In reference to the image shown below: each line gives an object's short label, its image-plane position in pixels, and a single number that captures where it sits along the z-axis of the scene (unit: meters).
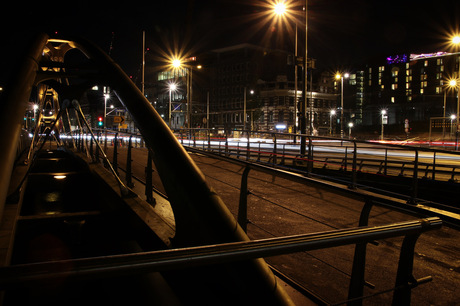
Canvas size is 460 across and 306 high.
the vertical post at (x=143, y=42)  30.22
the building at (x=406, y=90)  110.81
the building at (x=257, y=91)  85.31
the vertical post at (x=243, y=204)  4.60
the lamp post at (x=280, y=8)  21.27
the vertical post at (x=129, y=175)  7.98
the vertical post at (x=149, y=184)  6.69
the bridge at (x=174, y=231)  1.96
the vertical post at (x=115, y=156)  8.80
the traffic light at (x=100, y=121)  36.79
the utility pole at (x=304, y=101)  18.70
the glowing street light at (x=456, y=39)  23.19
